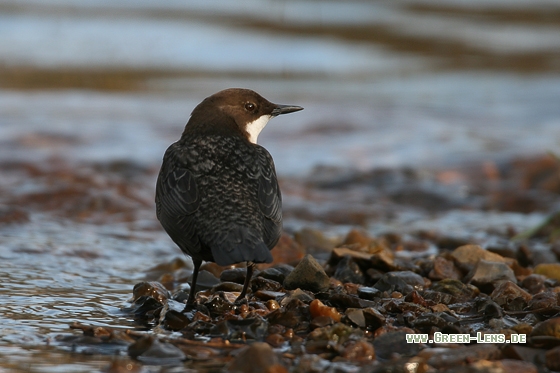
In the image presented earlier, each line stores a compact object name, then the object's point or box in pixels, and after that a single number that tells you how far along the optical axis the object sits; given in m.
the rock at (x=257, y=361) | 7.36
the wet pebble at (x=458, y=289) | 10.45
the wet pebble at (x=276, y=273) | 11.15
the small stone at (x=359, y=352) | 8.16
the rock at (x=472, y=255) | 12.02
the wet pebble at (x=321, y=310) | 9.12
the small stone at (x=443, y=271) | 11.59
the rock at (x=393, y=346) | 8.34
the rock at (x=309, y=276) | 10.30
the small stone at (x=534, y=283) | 11.08
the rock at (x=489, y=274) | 11.00
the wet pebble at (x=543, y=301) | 9.71
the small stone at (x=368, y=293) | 10.21
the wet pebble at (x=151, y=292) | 10.25
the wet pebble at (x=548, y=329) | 8.41
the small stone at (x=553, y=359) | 7.86
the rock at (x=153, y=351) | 8.03
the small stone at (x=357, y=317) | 8.98
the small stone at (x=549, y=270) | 12.05
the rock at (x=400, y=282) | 10.58
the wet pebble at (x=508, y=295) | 10.05
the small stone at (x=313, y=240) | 14.32
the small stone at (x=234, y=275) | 11.16
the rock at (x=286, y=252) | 13.22
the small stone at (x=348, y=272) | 11.29
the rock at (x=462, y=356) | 7.74
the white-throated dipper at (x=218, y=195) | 9.31
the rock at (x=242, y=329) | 8.80
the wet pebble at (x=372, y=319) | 9.01
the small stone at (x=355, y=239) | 14.07
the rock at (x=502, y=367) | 7.32
